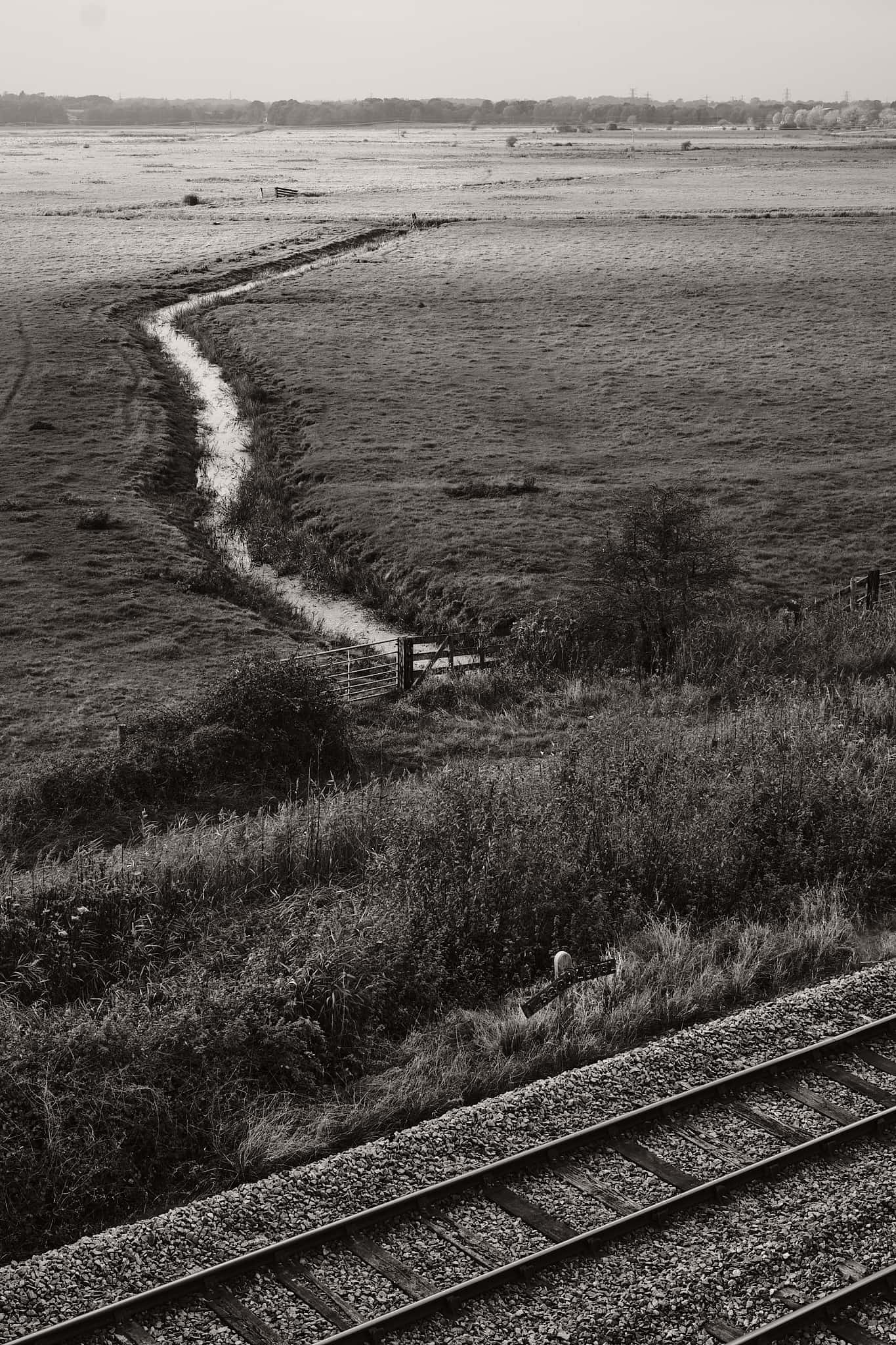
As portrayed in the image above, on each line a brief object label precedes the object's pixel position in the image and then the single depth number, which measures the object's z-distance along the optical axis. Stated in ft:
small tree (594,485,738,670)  91.35
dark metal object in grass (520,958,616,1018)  42.42
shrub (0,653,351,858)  64.49
